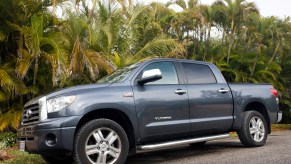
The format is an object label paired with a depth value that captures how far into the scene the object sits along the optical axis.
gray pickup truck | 5.27
